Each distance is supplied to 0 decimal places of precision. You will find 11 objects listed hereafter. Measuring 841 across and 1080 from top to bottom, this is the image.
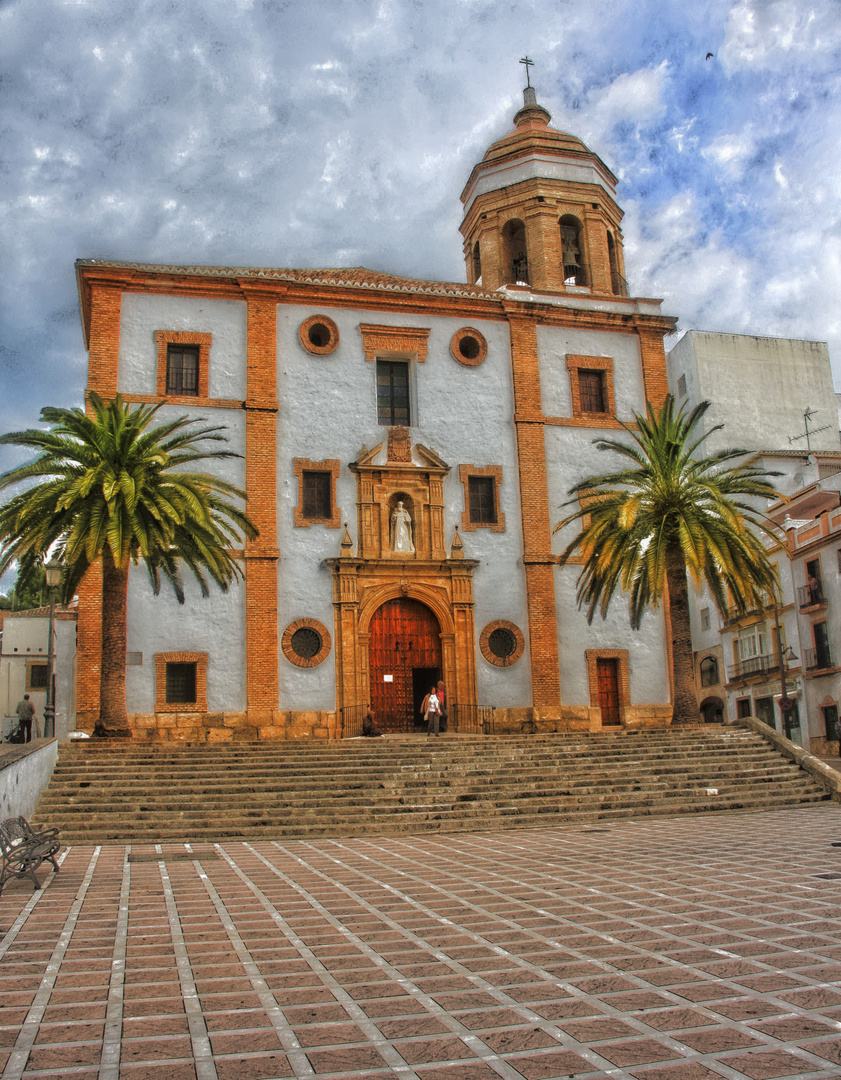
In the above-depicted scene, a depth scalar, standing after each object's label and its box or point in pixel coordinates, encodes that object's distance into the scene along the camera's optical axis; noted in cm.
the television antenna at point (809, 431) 4144
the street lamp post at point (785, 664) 2838
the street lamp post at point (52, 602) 1820
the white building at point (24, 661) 3653
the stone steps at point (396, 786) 1403
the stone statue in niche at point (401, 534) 2402
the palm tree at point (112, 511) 1827
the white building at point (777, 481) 3472
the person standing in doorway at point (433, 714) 2098
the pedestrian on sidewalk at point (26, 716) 2219
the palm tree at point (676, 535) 2034
